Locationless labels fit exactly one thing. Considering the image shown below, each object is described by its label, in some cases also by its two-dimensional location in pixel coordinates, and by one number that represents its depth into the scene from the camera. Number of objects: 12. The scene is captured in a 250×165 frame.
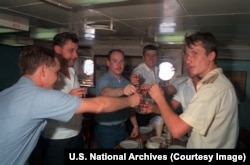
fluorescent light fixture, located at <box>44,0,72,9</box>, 1.68
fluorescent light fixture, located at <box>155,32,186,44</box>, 3.40
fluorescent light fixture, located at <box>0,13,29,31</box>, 2.74
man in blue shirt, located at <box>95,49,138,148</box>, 2.41
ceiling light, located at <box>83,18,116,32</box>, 2.64
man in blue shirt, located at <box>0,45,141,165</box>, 1.27
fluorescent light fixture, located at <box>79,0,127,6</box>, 1.54
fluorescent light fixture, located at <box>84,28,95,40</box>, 4.03
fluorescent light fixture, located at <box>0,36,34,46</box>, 5.05
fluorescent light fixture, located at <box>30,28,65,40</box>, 3.81
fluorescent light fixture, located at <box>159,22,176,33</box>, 2.90
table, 1.97
